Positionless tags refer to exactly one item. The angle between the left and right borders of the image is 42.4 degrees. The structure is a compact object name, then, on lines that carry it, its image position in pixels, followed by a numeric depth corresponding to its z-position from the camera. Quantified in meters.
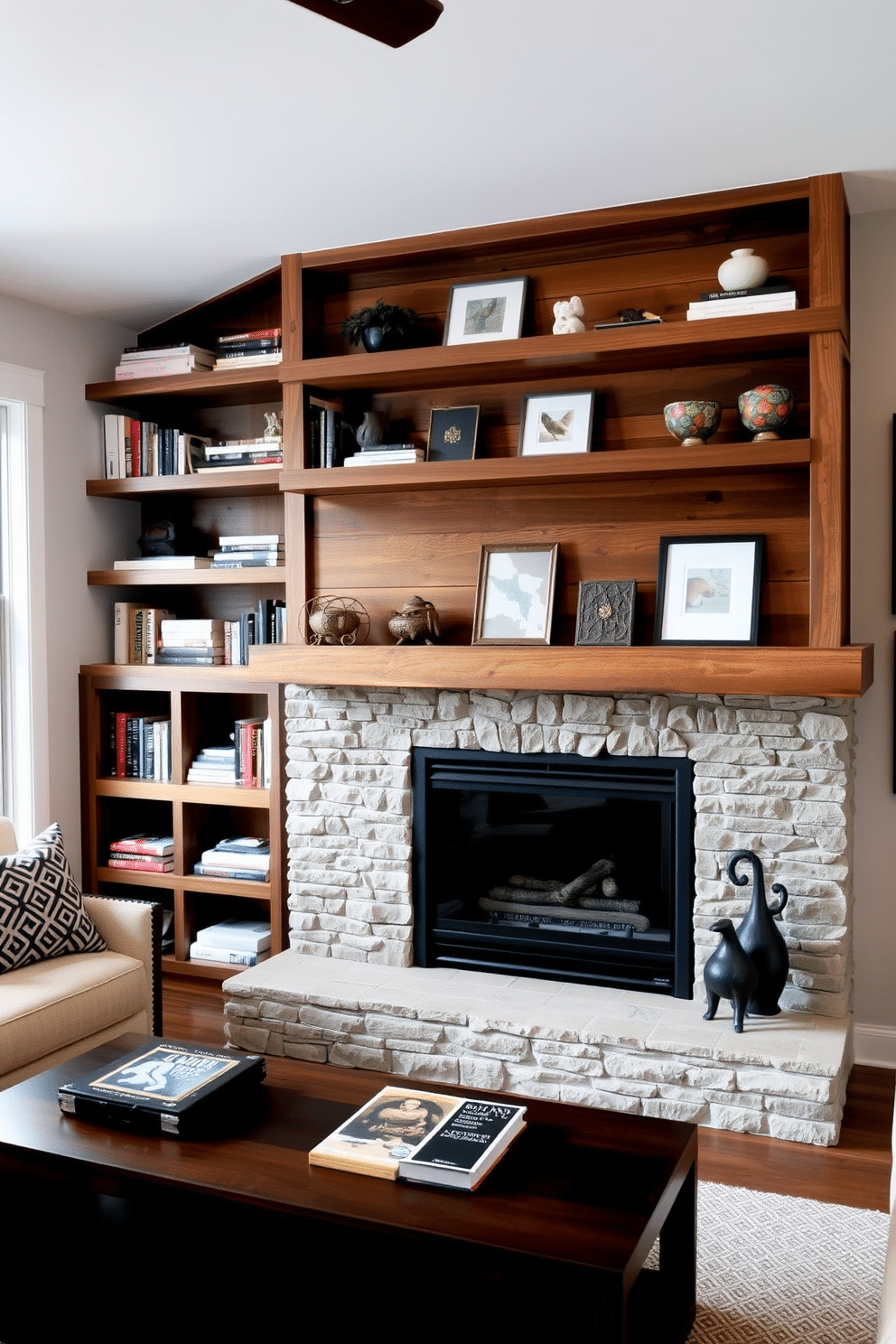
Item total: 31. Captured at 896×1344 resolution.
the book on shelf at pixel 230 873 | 4.12
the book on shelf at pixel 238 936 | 4.09
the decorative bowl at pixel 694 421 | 3.17
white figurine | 3.36
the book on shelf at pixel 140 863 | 4.30
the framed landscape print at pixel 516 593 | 3.48
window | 4.09
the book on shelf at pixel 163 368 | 4.17
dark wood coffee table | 1.72
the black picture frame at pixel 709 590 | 3.22
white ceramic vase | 3.12
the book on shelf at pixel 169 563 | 4.21
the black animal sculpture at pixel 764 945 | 3.08
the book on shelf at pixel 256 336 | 3.99
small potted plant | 3.56
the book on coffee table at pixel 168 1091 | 2.10
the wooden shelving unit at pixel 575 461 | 3.05
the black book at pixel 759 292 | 3.10
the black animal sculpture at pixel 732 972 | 3.03
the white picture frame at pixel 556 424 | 3.44
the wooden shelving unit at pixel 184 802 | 4.06
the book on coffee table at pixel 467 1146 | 1.87
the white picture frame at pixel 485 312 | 3.50
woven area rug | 2.15
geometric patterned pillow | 3.02
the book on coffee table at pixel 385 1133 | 1.93
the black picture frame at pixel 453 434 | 3.58
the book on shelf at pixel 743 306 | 3.07
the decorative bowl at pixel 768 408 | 3.08
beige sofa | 2.78
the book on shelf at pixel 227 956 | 4.09
